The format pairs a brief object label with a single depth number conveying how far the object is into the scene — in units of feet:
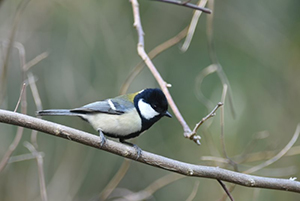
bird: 13.83
